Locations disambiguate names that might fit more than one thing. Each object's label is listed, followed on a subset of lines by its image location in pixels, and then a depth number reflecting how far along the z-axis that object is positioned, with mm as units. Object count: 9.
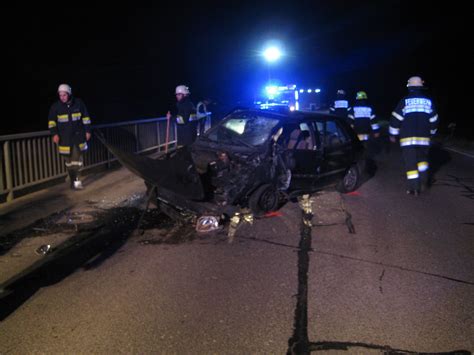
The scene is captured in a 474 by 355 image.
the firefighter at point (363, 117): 12492
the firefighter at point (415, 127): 8391
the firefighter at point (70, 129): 8344
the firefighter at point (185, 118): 10172
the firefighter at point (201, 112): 11266
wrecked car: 6094
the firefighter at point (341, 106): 14602
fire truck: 24470
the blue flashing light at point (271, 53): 31555
